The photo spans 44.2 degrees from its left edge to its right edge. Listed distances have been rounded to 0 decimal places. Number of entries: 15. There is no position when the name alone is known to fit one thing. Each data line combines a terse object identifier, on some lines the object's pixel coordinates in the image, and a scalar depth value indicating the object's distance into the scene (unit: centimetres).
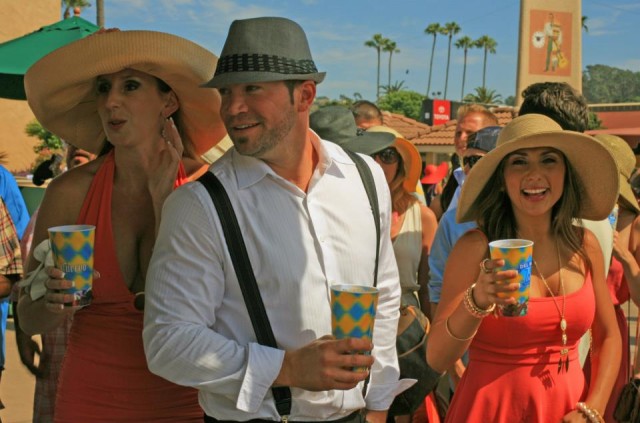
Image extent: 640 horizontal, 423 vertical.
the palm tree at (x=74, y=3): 8018
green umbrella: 650
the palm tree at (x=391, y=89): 14175
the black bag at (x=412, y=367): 376
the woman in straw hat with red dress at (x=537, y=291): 312
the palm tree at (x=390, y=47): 13525
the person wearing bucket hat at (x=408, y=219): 514
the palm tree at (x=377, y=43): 13377
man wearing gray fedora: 230
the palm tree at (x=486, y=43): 13738
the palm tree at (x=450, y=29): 12912
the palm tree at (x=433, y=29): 13112
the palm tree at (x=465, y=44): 13638
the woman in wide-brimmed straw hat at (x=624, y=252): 453
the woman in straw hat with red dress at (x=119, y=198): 293
